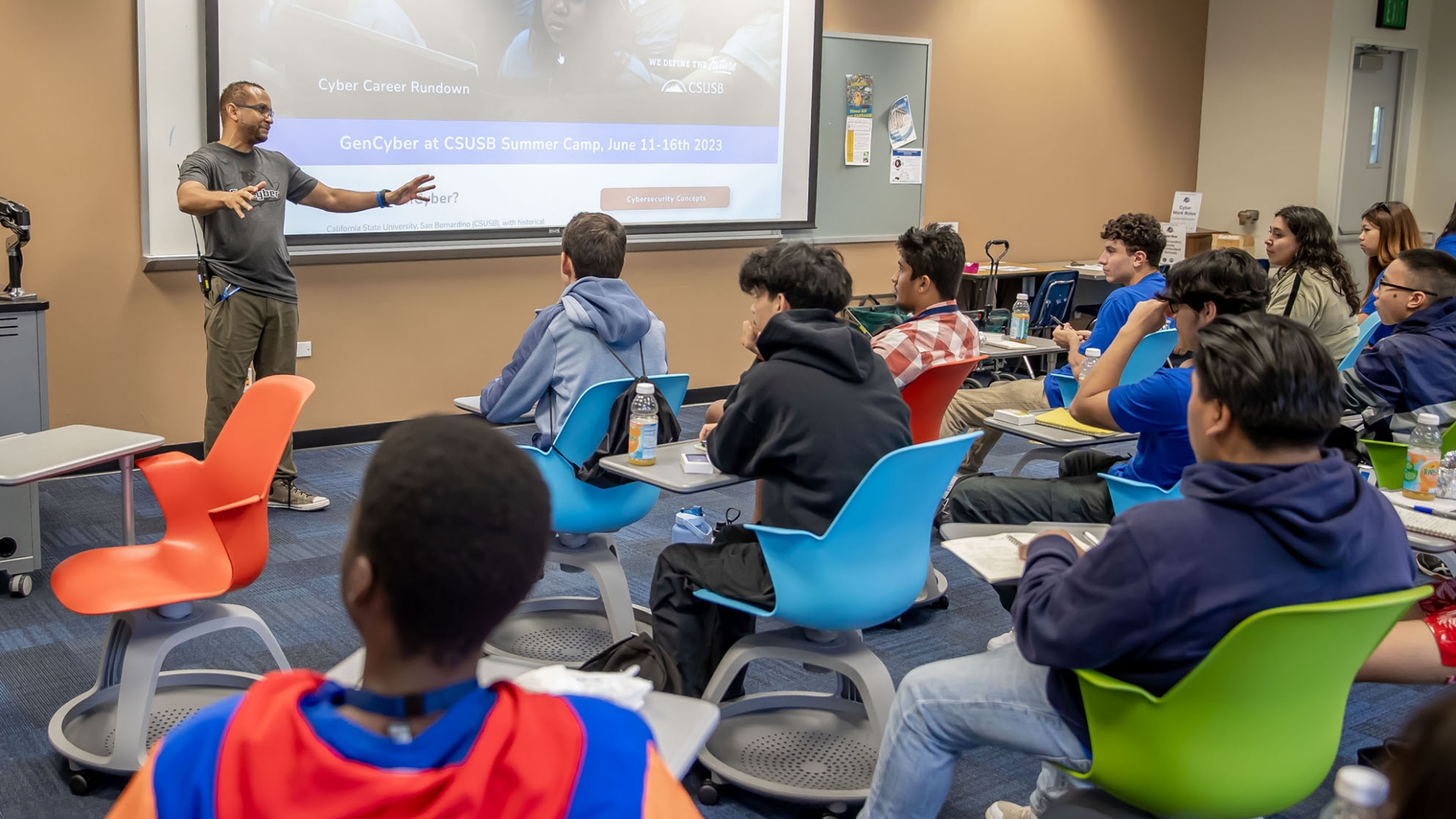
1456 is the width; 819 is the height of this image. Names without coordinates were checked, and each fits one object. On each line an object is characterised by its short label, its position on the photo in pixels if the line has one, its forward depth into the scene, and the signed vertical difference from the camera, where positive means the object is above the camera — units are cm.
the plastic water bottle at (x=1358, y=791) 118 -54
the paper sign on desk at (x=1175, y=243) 884 +5
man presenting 450 -16
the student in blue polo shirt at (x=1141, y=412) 292 -44
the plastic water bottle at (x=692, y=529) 399 -101
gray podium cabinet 409 -56
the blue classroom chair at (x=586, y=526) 311 -80
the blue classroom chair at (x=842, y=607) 233 -76
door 914 +95
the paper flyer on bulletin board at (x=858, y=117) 716 +75
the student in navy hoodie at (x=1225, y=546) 162 -41
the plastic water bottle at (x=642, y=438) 281 -49
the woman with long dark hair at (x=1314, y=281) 478 -11
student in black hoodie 247 -43
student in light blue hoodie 320 -30
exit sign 898 +186
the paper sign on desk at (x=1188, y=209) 881 +31
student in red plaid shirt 355 -22
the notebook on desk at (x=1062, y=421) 357 -57
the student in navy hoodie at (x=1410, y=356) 319 -27
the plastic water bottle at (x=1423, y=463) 269 -47
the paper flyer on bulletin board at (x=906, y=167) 748 +47
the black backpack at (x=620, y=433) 299 -52
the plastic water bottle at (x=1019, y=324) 521 -35
